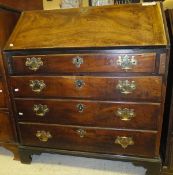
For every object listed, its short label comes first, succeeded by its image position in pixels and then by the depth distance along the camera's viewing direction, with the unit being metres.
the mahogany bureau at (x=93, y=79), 1.28
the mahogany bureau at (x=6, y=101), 1.51
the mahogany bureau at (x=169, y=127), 1.32
